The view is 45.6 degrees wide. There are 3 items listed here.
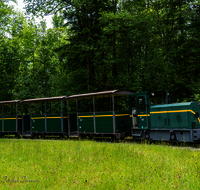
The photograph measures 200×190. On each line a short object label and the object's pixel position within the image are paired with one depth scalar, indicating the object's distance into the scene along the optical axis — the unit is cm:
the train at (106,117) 1250
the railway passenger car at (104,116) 1514
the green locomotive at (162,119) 1202
